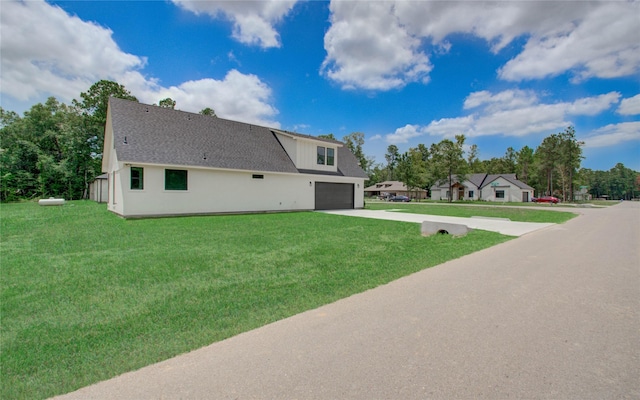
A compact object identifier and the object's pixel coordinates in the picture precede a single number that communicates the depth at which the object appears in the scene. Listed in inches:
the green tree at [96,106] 1235.2
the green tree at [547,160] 2033.7
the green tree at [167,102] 1341.0
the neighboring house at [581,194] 2684.3
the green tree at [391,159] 3368.6
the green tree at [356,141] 2364.7
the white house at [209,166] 536.4
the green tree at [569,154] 1882.4
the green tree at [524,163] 2395.4
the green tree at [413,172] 1970.6
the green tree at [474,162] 2287.2
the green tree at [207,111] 1467.8
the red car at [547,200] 1795.0
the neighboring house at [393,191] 2464.4
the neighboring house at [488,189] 1939.0
